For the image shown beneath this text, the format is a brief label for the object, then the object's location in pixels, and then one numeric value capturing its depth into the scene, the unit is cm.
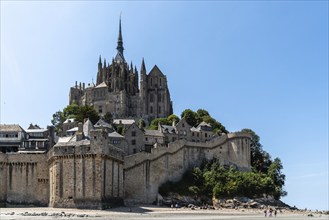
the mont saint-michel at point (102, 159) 6988
